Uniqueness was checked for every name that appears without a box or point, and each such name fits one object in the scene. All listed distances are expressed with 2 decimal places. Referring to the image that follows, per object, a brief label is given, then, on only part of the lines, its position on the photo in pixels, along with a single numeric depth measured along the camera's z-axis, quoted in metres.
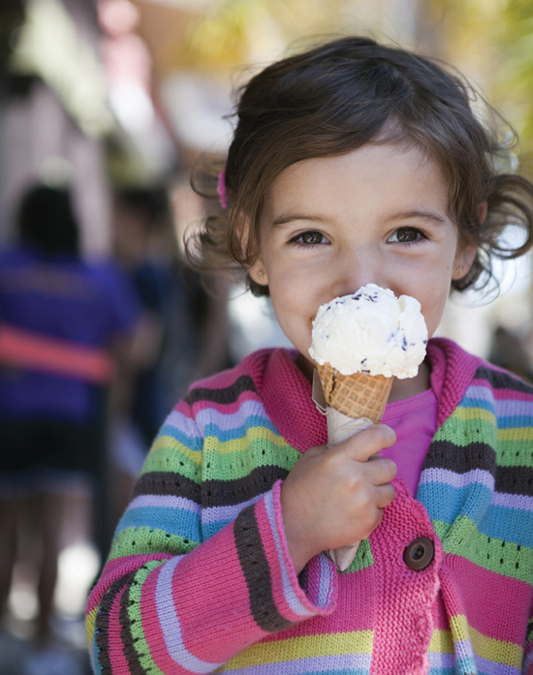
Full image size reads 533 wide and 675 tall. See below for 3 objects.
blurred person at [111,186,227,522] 5.04
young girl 1.28
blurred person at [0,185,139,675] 4.10
